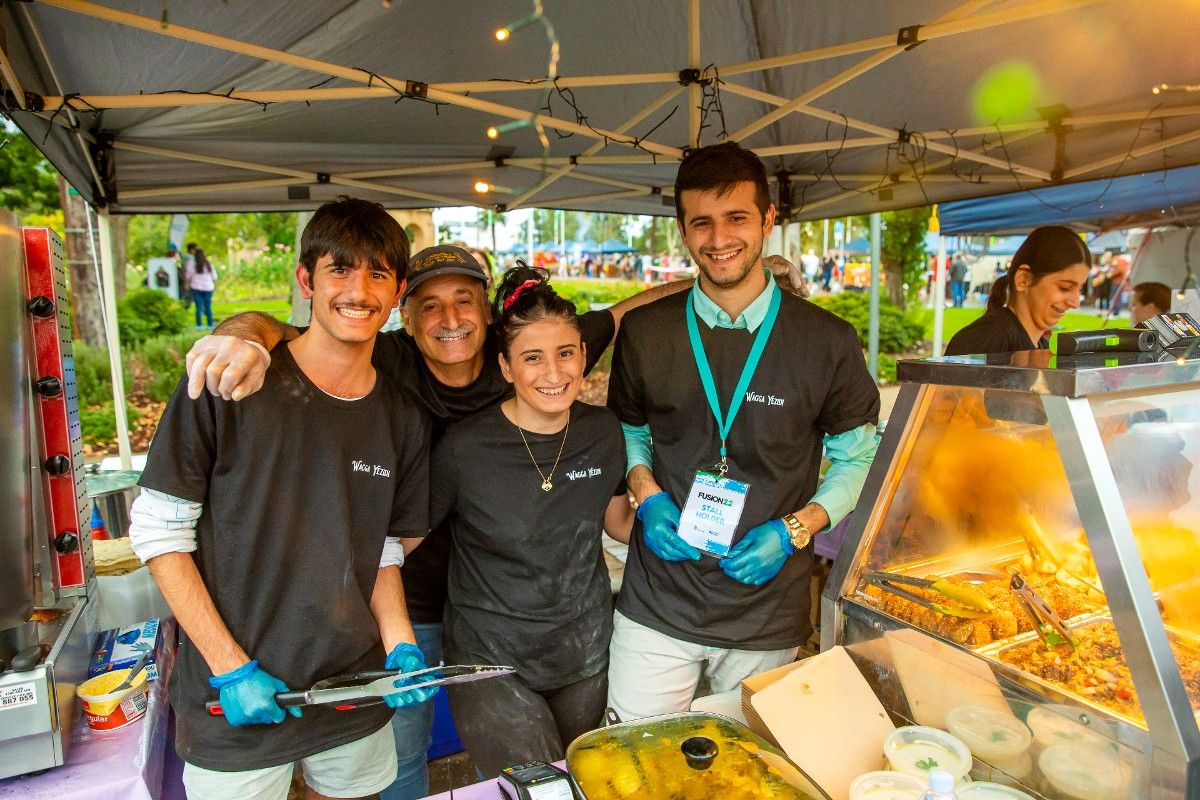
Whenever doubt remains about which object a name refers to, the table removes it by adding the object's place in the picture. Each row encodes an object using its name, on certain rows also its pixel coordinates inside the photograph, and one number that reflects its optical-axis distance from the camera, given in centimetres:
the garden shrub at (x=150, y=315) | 1371
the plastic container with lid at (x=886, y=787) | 136
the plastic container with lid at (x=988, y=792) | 137
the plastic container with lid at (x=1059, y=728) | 130
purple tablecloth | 176
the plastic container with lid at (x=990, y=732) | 143
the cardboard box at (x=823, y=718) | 153
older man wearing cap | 244
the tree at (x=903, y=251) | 1727
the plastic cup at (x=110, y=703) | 197
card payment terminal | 120
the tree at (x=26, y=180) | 1281
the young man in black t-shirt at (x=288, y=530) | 176
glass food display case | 127
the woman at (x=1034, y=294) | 353
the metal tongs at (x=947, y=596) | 162
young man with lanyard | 219
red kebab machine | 172
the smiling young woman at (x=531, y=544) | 218
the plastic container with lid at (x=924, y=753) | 142
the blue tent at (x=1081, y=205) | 594
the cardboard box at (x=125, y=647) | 217
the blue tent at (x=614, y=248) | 3047
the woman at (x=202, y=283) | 1505
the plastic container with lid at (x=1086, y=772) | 127
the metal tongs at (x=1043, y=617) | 153
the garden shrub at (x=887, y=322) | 1636
